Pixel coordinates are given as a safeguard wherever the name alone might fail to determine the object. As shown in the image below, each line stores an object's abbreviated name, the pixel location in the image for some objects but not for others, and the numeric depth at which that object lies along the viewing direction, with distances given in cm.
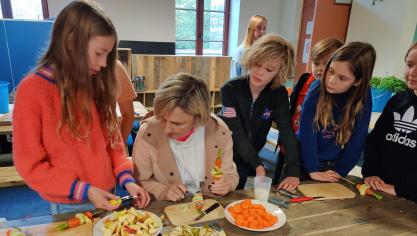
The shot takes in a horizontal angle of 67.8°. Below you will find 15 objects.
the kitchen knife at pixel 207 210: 126
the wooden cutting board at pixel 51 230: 110
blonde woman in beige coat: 139
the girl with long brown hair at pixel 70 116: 120
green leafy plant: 335
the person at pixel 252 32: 366
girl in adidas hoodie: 160
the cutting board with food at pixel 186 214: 123
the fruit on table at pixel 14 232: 105
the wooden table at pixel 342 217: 121
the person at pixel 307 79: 211
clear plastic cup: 141
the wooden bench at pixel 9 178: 253
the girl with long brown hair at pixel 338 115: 168
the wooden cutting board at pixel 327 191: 149
